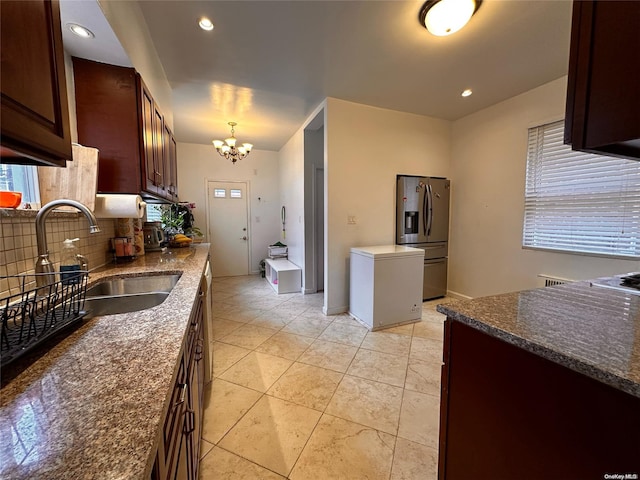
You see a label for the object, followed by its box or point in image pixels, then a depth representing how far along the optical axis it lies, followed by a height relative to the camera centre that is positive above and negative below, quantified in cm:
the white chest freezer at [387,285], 279 -75
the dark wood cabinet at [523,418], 59 -55
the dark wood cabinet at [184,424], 60 -63
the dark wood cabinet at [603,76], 64 +39
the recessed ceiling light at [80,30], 130 +101
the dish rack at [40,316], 66 -32
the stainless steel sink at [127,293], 130 -42
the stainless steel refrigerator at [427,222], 351 -3
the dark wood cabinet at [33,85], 56 +34
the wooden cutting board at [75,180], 126 +21
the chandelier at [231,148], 383 +114
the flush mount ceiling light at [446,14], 163 +138
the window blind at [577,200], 223 +19
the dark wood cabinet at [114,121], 159 +64
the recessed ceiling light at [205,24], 185 +147
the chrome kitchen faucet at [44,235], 103 -6
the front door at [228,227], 518 -15
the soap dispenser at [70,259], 124 -20
